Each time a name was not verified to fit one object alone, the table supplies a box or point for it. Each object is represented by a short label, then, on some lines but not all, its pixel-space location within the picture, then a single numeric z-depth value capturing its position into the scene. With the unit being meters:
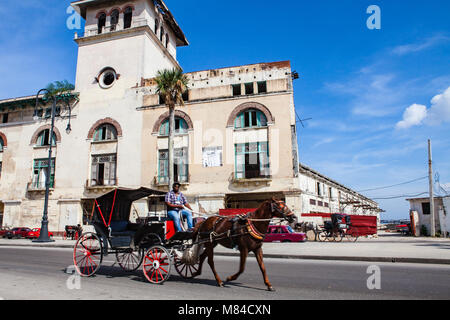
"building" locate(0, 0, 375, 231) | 28.84
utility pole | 28.28
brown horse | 6.96
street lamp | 23.87
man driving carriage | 8.26
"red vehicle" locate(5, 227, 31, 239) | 31.51
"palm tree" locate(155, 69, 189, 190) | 26.84
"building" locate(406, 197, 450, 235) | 29.83
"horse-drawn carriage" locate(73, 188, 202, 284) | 7.82
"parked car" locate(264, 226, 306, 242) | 23.20
